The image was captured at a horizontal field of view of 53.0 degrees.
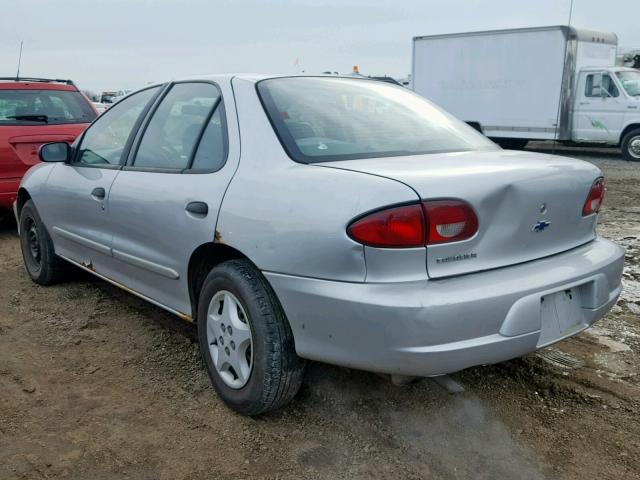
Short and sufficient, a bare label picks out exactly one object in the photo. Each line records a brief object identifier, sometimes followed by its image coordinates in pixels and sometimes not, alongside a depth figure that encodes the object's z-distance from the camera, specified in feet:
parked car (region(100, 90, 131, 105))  84.44
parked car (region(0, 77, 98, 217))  21.02
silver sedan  7.41
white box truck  45.80
